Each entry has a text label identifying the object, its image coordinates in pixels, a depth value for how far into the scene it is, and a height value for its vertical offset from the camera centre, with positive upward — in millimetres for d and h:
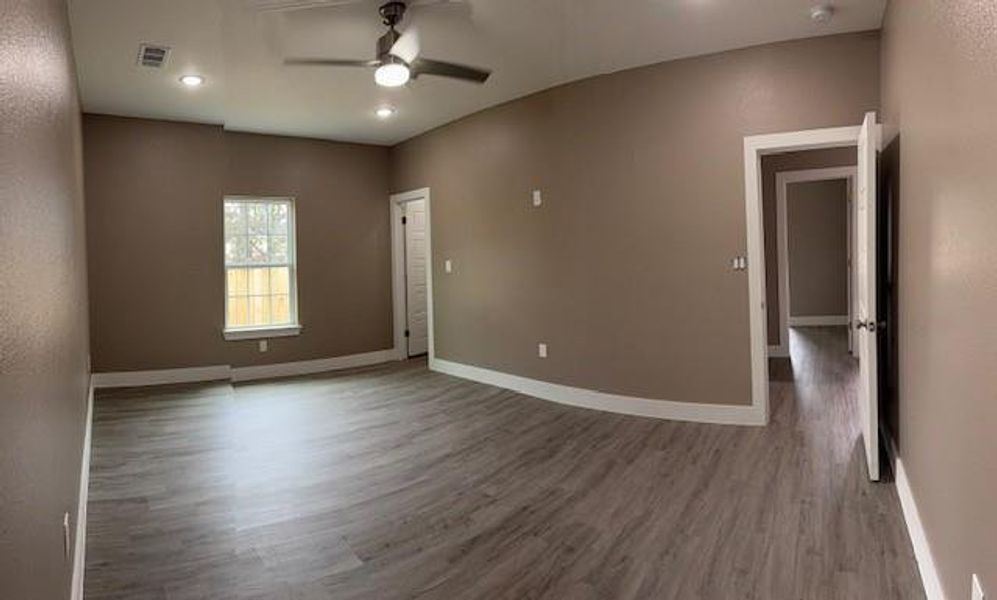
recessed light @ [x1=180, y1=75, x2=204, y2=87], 4609 +1677
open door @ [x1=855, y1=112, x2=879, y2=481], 3133 -121
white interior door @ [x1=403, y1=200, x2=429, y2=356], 7703 +164
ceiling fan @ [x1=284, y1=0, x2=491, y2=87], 3316 +1314
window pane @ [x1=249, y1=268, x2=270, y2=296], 6758 +126
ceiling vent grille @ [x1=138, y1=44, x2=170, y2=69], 3986 +1653
